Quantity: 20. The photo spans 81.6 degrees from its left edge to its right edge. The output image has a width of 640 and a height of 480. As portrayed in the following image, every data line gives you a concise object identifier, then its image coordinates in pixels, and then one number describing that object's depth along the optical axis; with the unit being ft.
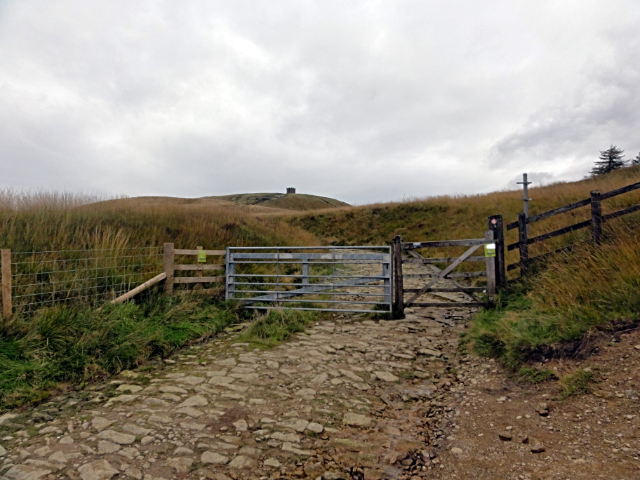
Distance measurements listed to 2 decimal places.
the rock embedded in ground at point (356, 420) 13.19
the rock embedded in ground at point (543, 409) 12.47
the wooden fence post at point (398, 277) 28.55
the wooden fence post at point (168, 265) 27.37
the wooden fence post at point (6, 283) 18.44
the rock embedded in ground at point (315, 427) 12.72
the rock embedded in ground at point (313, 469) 10.51
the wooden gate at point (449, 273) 27.45
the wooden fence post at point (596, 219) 25.29
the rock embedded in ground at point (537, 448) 10.62
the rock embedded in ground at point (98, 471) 10.14
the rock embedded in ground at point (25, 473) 10.03
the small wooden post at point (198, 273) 29.60
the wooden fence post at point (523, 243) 27.66
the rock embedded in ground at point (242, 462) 10.80
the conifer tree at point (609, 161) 126.62
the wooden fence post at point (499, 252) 27.76
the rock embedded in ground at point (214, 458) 10.93
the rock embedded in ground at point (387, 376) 17.28
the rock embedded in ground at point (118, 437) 11.87
